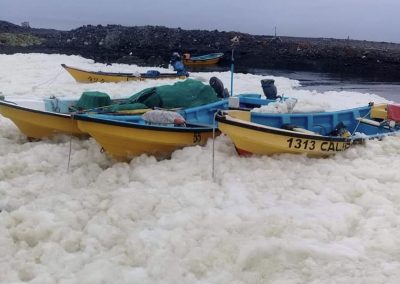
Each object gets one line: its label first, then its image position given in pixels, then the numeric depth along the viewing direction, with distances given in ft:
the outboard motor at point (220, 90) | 38.78
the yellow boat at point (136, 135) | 26.96
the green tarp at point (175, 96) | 33.12
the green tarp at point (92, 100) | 32.19
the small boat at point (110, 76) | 63.36
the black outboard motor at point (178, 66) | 67.91
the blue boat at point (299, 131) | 26.25
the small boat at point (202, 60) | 122.23
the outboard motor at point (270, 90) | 39.99
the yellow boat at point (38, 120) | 31.35
